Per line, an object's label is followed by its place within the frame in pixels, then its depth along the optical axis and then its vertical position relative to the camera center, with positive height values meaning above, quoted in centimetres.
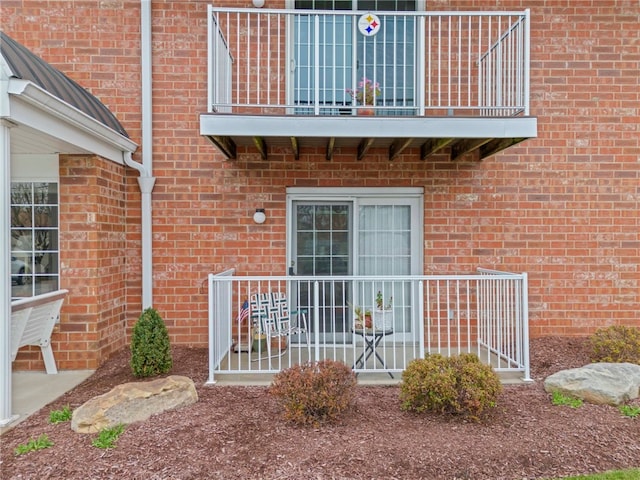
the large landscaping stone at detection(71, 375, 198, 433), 344 -140
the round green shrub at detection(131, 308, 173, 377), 470 -119
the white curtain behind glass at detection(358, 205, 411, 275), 619 +5
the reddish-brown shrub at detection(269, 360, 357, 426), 352 -130
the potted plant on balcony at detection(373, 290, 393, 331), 470 -87
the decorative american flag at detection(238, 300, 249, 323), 563 -94
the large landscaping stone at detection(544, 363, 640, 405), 395 -140
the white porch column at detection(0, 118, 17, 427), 361 -40
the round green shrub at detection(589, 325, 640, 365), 473 -121
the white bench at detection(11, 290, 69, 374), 414 -84
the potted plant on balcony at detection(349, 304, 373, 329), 470 -90
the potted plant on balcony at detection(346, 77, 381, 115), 529 +192
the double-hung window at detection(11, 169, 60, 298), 518 +10
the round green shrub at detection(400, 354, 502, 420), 360 -129
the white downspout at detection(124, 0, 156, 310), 586 +99
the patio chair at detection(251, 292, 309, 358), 515 -94
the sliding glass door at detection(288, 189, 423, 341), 613 +5
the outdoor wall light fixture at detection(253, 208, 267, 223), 595 +37
